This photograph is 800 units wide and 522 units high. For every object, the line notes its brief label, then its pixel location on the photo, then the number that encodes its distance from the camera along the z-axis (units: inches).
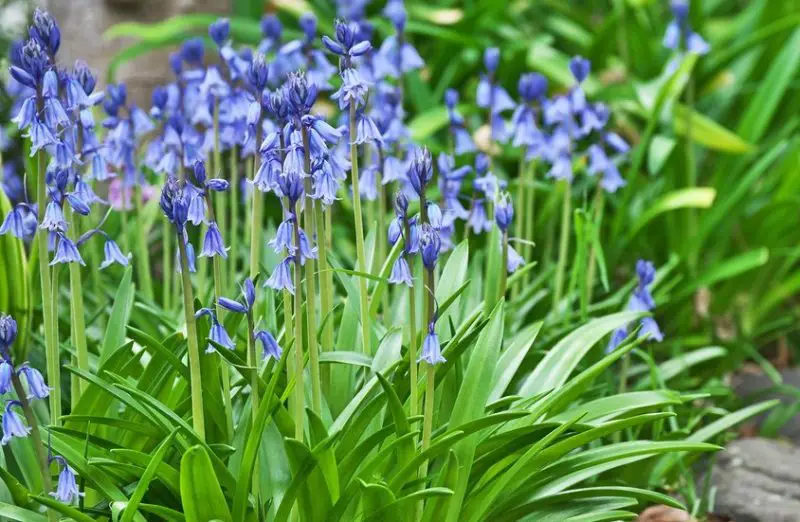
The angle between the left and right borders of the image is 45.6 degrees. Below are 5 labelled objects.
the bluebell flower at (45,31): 97.2
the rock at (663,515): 134.2
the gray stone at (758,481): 137.8
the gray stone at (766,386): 176.6
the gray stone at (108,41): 243.1
